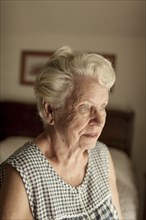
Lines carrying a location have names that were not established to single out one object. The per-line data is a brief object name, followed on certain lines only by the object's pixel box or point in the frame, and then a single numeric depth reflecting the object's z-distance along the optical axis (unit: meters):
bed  2.19
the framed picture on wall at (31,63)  2.89
